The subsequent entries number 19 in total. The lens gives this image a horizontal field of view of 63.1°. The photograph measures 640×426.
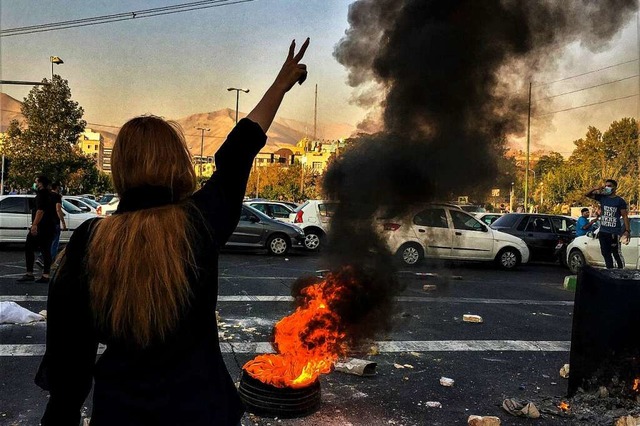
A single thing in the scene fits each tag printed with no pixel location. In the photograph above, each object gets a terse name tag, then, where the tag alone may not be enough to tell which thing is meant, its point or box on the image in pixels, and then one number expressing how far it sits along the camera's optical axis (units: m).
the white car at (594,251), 12.66
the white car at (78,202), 20.56
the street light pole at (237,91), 35.07
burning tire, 3.97
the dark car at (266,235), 14.70
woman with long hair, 1.48
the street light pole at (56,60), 22.35
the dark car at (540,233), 15.32
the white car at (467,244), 12.05
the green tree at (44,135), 27.02
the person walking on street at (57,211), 9.49
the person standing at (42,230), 9.14
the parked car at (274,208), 19.52
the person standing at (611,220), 10.93
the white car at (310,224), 15.41
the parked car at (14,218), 13.58
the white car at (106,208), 18.83
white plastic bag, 6.45
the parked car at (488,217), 18.77
